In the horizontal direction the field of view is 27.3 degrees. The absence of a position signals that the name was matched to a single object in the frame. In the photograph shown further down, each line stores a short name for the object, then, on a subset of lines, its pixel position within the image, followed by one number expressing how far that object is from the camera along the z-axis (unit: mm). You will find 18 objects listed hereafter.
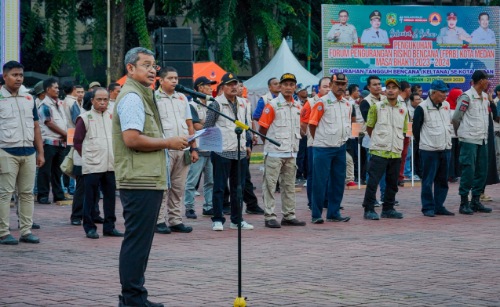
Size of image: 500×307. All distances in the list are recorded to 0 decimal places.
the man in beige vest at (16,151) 12289
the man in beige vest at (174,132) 13234
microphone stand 7762
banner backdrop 25625
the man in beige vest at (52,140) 17422
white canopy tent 33250
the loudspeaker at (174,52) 18406
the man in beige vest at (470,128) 15914
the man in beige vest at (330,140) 14492
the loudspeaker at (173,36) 18406
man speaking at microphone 7781
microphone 8204
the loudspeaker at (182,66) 18391
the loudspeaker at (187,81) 18677
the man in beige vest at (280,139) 14000
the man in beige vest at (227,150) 13695
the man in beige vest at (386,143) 15164
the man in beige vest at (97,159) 13117
